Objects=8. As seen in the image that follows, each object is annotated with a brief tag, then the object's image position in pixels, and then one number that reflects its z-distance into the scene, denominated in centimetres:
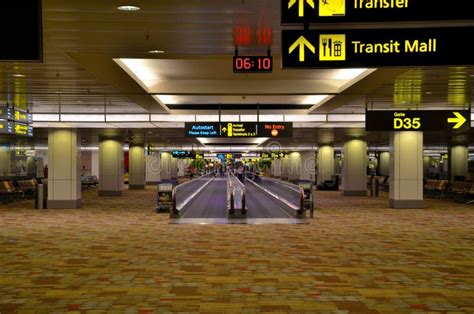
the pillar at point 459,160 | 4069
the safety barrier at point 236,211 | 1833
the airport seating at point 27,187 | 2952
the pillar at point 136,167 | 4234
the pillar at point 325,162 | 4138
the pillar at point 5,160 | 4525
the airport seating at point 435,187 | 3086
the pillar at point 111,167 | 3338
